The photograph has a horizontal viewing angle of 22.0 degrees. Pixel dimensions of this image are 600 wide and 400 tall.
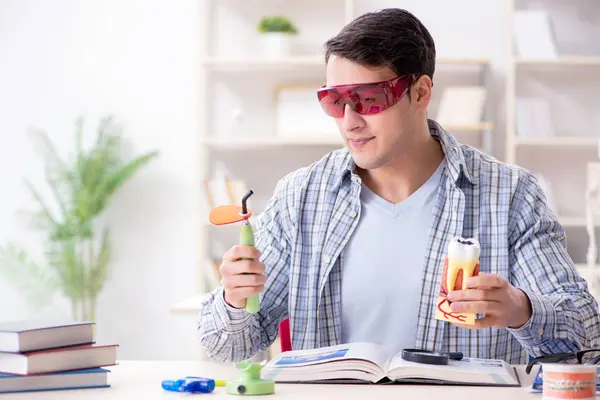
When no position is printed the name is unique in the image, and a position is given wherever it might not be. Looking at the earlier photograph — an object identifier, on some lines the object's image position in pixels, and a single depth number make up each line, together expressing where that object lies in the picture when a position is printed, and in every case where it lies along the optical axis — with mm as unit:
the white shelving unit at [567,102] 5489
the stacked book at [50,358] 2236
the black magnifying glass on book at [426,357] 2282
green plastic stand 2172
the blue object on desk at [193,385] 2198
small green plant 5329
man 2545
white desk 2161
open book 2241
